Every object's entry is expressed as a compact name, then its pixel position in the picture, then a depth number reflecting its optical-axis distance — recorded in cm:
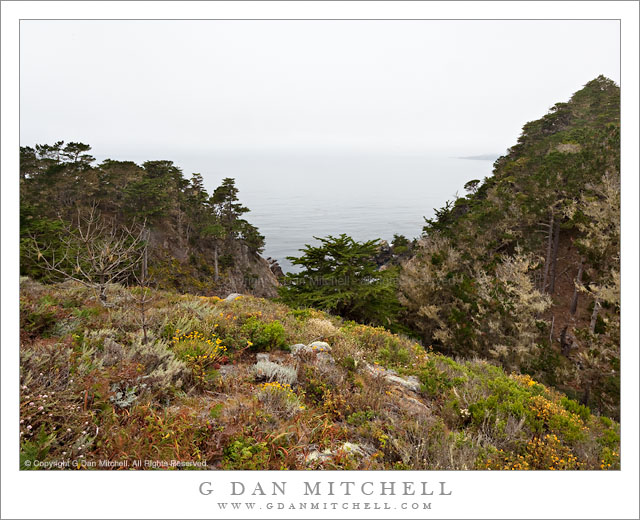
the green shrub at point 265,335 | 560
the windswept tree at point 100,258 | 592
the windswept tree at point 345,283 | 1446
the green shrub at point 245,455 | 312
